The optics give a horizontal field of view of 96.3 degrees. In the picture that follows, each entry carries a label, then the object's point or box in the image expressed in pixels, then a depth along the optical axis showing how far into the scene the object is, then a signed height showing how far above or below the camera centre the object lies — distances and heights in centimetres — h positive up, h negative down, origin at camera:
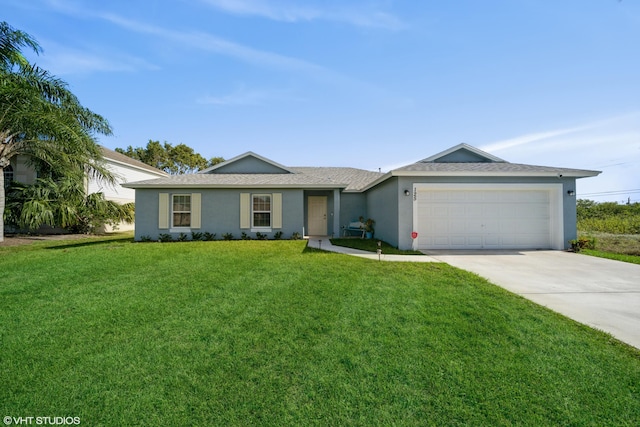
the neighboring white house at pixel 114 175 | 1719 +279
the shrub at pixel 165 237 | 1301 -102
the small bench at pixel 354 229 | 1510 -73
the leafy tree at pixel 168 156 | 3784 +791
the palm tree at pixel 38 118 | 1160 +430
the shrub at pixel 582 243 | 1044 -101
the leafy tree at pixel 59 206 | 1406 +47
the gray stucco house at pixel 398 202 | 1070 +56
